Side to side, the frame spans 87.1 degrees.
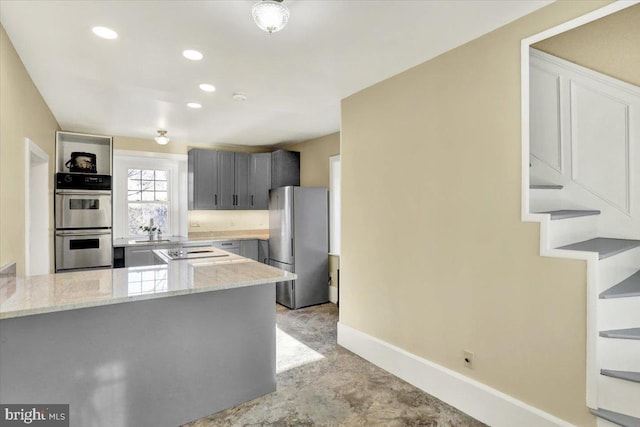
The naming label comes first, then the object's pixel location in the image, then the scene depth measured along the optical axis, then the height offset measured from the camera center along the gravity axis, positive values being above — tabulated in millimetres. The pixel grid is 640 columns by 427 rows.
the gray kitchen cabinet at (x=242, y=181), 5586 +527
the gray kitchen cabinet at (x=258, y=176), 5684 +615
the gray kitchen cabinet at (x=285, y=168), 5527 +731
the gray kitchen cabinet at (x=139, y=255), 4559 -579
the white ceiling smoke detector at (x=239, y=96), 3191 +1113
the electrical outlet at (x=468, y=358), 2240 -985
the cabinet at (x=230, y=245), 5156 -510
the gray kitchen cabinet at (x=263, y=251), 5297 -611
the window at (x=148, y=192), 5062 +322
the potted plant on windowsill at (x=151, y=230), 5086 -266
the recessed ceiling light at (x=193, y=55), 2361 +1128
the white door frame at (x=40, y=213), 3432 -2
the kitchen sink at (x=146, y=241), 4737 -409
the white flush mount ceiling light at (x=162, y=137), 4555 +1039
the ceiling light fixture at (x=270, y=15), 1604 +962
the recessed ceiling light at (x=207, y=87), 3000 +1137
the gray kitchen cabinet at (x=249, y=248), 5331 -575
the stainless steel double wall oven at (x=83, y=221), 4094 -107
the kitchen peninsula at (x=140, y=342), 1683 -752
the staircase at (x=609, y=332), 1631 -606
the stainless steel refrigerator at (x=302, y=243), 4699 -436
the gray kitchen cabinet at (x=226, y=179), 5457 +549
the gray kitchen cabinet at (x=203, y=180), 5258 +521
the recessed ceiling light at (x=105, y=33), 2062 +1125
